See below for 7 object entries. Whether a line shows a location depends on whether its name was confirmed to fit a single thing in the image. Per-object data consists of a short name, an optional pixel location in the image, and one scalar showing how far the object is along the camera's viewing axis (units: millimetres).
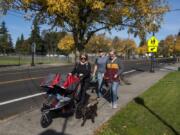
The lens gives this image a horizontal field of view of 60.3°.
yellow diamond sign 12949
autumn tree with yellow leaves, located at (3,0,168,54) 5107
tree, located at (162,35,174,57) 41966
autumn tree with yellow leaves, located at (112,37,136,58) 52040
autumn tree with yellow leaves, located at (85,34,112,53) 38385
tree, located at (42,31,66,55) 48911
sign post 12937
